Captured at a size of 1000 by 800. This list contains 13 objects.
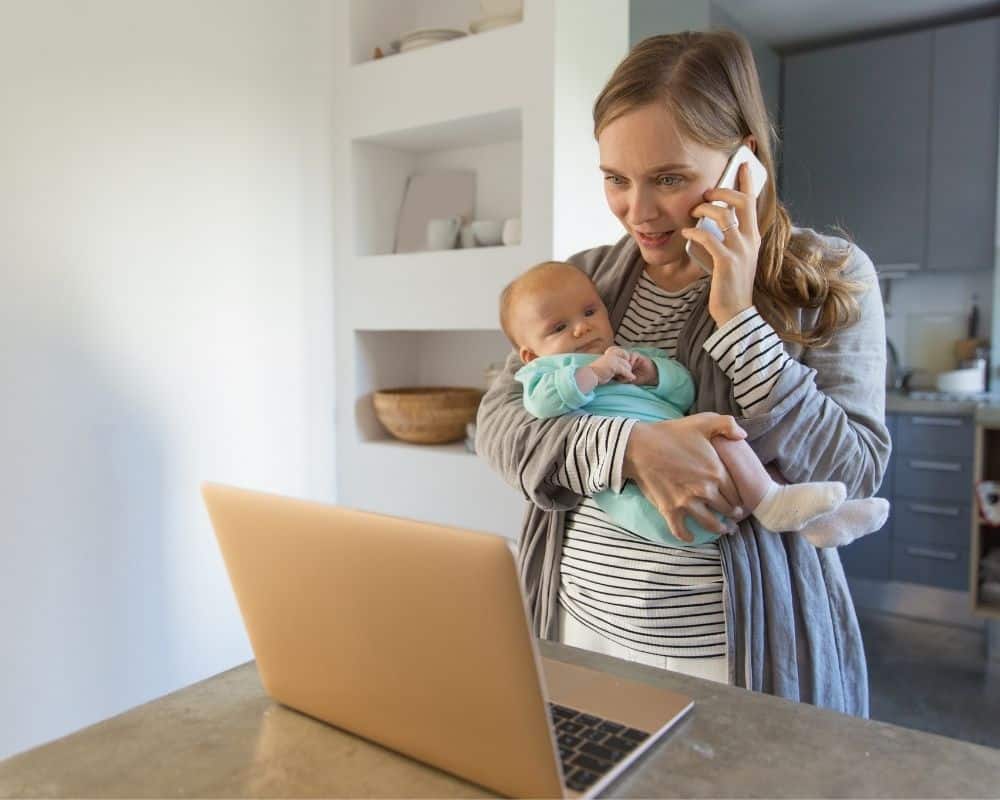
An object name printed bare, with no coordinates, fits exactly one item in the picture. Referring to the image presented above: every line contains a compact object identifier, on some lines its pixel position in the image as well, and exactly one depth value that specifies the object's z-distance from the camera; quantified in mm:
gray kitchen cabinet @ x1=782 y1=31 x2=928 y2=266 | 3686
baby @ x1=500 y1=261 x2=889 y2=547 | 996
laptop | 573
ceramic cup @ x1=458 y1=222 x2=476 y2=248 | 2549
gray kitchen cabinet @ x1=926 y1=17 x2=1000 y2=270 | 3508
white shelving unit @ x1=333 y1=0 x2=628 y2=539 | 2244
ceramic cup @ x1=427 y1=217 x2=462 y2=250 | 2580
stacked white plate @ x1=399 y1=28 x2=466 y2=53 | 2451
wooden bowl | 2559
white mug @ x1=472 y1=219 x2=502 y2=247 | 2486
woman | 1019
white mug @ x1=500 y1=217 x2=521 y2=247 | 2371
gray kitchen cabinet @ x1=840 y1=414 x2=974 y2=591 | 3297
